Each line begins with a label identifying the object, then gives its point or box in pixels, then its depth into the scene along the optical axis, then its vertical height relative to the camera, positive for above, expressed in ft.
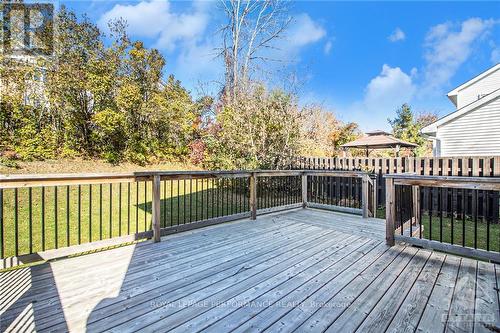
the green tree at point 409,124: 59.49 +11.00
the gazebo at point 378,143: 27.84 +2.57
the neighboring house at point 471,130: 25.99 +4.06
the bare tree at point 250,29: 36.81 +20.45
